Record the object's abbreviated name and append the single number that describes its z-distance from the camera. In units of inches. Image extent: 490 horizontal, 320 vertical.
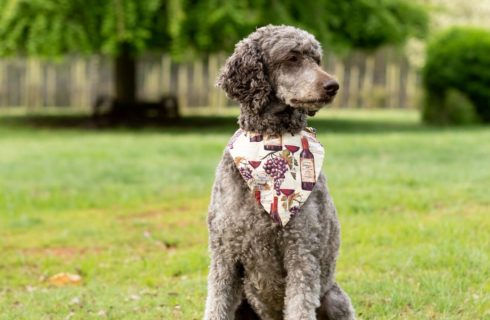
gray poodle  150.3
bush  738.8
